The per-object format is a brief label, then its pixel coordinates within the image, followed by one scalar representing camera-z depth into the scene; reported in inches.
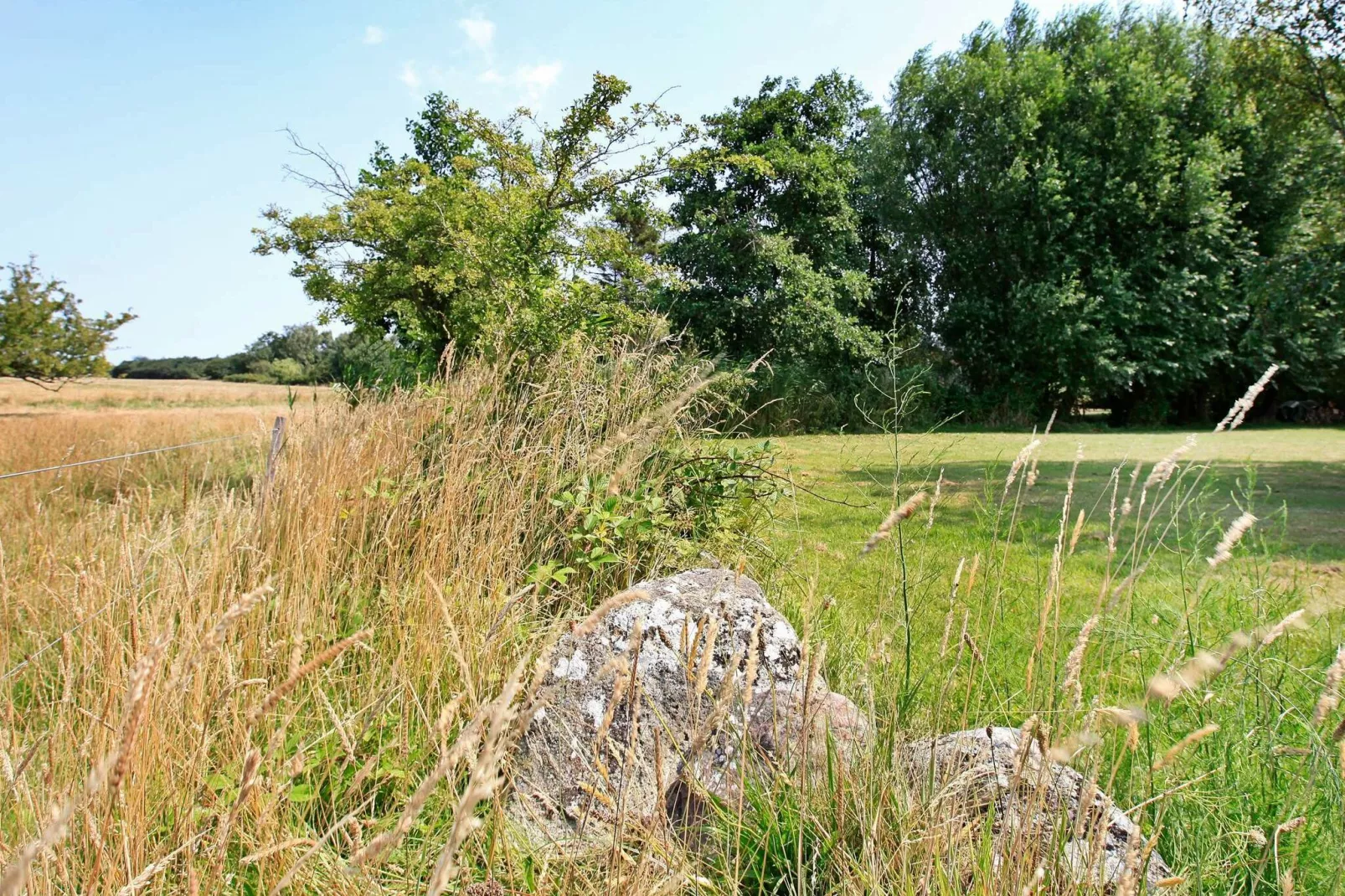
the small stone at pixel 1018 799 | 46.9
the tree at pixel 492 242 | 260.5
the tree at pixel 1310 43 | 381.7
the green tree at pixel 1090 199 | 730.2
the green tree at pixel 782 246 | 694.5
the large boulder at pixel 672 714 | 63.4
